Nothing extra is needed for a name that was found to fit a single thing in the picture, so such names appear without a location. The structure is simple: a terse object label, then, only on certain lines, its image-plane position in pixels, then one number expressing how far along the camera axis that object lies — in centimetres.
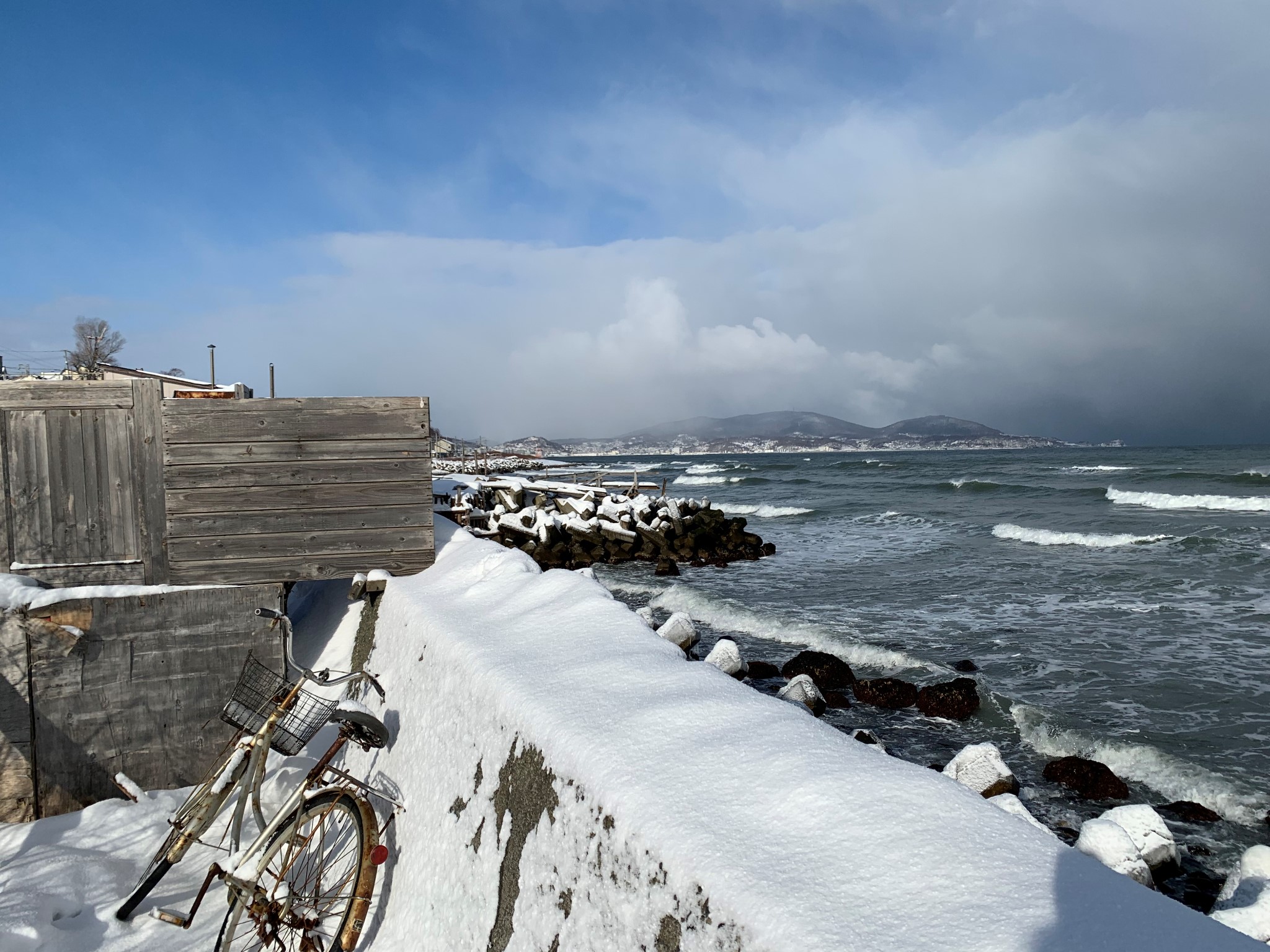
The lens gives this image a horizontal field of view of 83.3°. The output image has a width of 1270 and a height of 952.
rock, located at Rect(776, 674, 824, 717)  600
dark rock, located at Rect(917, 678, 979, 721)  698
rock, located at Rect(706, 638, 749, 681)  638
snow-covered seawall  191
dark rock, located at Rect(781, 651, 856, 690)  762
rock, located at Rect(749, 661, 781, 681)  776
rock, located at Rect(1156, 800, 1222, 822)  502
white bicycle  377
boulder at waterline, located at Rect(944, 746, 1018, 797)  436
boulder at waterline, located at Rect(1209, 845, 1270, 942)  269
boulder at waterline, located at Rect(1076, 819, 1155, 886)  330
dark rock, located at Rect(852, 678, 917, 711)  719
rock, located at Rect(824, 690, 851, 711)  715
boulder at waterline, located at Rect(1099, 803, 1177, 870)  371
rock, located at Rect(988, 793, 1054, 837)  342
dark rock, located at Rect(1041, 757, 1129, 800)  530
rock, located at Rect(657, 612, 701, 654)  675
